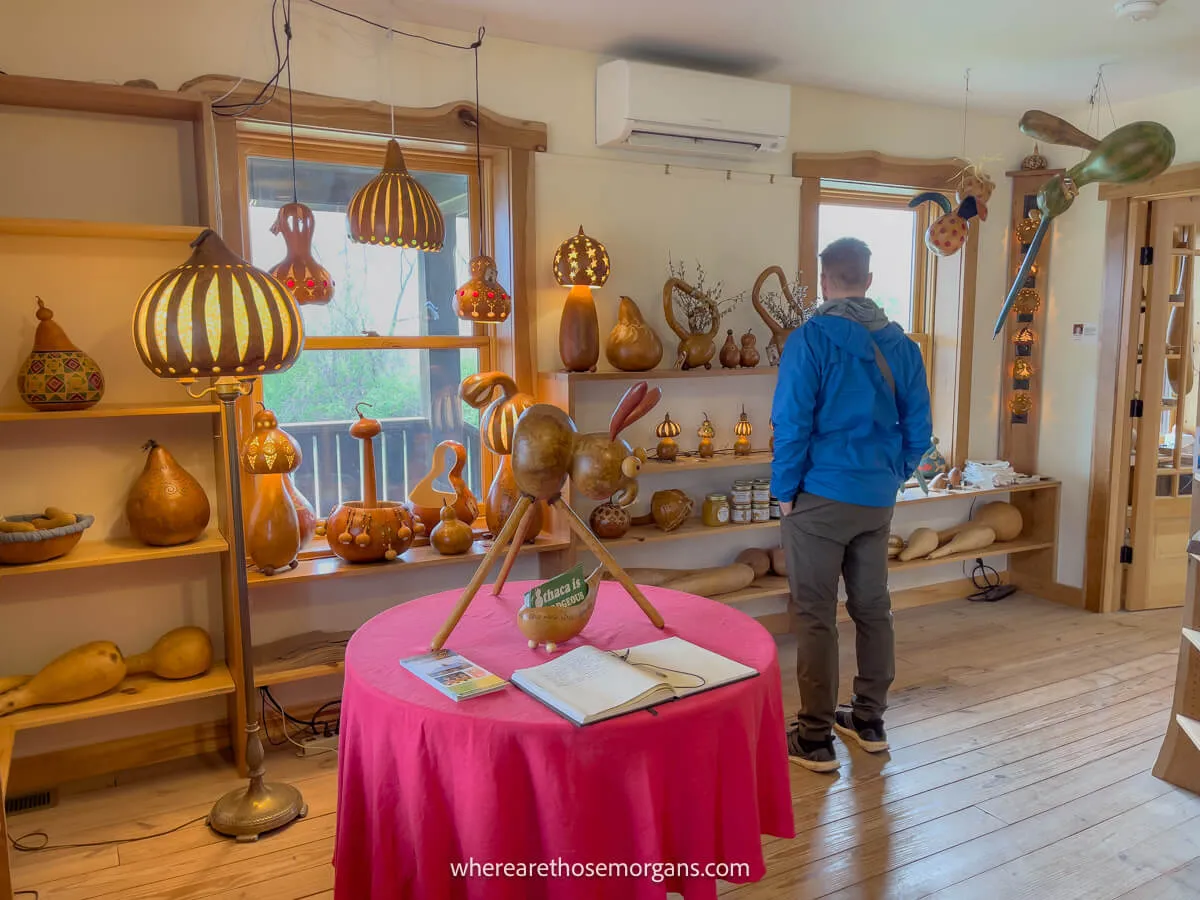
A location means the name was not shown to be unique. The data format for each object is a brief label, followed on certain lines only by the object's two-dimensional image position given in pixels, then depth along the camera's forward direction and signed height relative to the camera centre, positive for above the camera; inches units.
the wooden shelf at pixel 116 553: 88.7 -21.9
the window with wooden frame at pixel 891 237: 155.5 +21.0
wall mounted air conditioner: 122.2 +34.9
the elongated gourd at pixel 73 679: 90.8 -35.2
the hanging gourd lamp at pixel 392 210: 91.2 +14.8
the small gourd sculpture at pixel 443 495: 113.4 -19.4
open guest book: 53.8 -22.0
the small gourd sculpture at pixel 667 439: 129.1 -13.6
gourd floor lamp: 73.3 +2.4
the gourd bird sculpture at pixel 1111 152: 100.8 +23.2
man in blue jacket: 92.8 -12.3
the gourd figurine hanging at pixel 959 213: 135.5 +21.8
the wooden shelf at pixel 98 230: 87.7 +12.8
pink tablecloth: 52.1 -27.6
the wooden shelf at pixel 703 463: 125.4 -17.0
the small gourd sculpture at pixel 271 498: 100.9 -17.6
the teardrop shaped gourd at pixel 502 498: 113.5 -19.5
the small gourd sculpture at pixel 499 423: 91.5 -7.9
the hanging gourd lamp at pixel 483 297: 110.0 +6.9
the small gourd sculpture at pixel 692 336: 128.0 +2.0
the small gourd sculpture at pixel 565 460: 62.5 -8.0
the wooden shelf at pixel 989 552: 156.1 -38.7
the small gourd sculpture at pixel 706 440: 135.1 -14.3
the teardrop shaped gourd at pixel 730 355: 133.0 -0.9
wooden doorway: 154.0 -10.1
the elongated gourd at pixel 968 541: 161.2 -36.1
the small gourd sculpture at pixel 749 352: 133.8 -0.4
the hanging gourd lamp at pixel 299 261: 100.5 +10.5
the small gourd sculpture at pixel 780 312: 136.3 +6.0
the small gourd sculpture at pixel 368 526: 106.3 -21.9
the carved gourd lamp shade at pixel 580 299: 118.1 +7.1
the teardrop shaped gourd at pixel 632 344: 123.2 +0.8
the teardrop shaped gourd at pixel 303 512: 105.9 -20.1
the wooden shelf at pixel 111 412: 86.8 -6.4
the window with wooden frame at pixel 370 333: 113.4 +2.4
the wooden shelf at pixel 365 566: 102.8 -26.7
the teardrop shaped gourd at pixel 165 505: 94.7 -17.0
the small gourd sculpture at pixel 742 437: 138.3 -14.1
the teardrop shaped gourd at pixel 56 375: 87.8 -2.4
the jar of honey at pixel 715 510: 133.0 -24.9
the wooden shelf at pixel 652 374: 119.0 -3.6
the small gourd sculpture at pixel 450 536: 110.9 -23.9
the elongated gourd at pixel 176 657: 98.6 -35.3
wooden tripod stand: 65.4 -16.3
